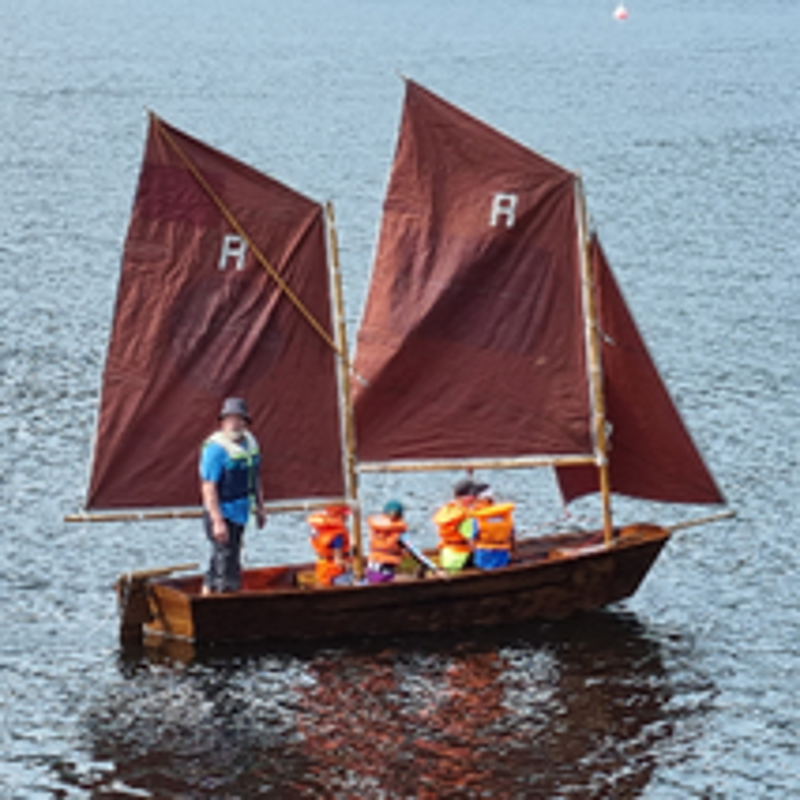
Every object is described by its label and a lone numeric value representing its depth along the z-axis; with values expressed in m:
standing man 27.80
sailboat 28.75
